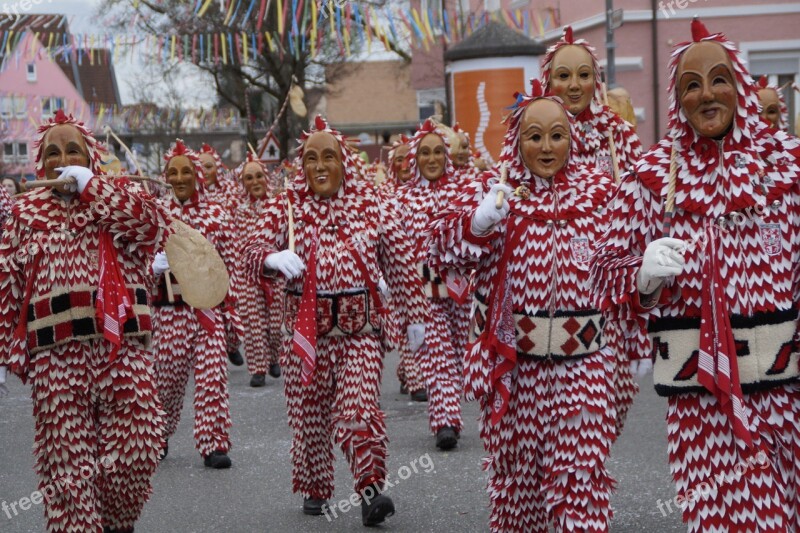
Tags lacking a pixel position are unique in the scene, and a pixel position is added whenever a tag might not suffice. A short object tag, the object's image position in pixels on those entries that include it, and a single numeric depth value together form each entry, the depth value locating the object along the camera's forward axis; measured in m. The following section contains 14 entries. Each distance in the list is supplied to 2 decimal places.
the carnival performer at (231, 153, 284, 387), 11.60
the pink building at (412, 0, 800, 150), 21.67
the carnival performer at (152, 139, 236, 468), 7.72
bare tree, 25.39
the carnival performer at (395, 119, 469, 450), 7.98
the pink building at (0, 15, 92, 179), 29.02
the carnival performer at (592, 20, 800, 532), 3.70
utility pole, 15.59
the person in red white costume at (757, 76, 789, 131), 8.53
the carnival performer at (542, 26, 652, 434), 6.51
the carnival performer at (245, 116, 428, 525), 6.05
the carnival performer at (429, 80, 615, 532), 4.87
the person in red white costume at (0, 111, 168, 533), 5.17
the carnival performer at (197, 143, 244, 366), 11.56
